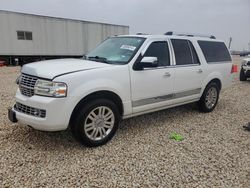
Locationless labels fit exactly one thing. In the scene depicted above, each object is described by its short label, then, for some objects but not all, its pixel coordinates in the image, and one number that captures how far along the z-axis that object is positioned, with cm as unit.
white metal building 1519
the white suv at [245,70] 1045
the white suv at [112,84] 298
